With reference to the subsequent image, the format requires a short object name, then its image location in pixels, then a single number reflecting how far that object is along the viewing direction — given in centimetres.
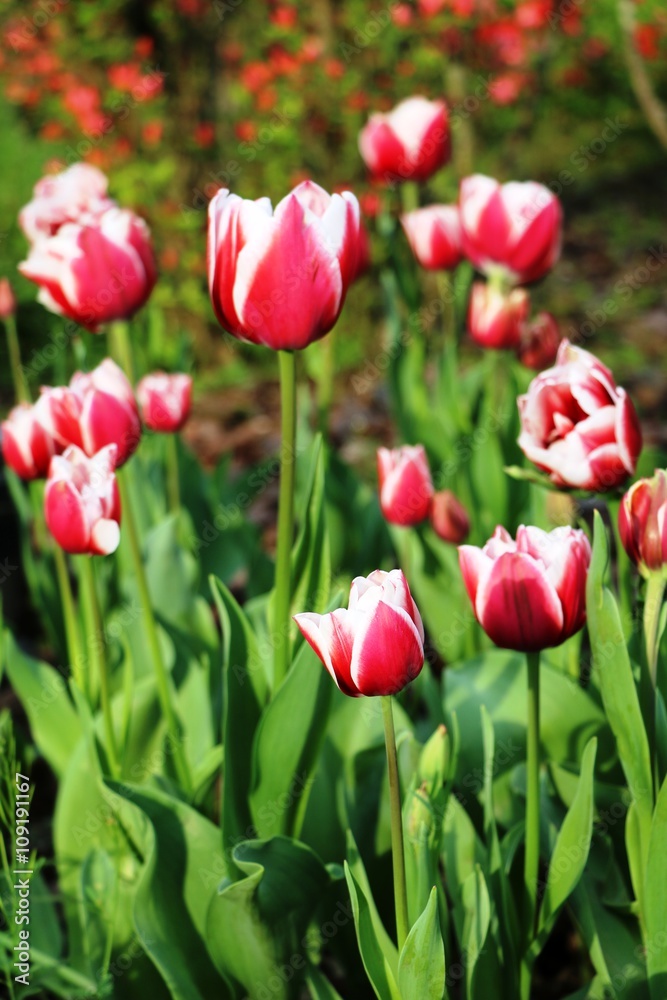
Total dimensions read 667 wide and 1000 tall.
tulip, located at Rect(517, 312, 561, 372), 150
